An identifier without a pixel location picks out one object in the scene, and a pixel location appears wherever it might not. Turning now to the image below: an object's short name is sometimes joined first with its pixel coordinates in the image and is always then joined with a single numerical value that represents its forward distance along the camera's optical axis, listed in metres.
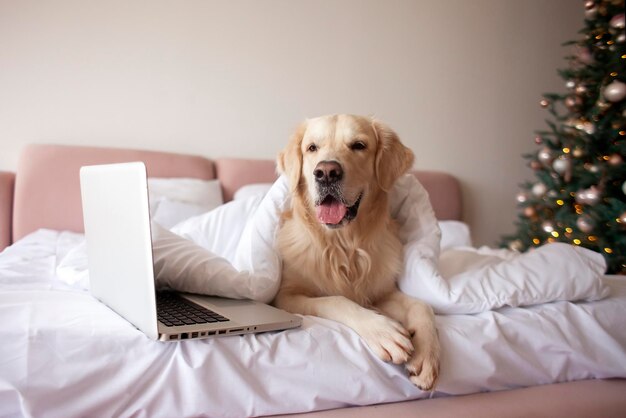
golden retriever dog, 1.48
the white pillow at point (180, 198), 2.39
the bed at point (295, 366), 0.91
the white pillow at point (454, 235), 2.73
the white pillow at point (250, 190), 2.69
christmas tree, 2.60
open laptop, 0.89
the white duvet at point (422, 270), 1.30
